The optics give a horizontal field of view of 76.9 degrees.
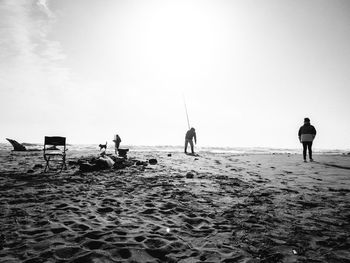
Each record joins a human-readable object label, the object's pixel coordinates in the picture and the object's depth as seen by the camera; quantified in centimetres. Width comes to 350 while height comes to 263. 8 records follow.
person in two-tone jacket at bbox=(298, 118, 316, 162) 1252
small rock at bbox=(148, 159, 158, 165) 1156
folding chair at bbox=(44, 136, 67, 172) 932
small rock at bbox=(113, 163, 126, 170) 996
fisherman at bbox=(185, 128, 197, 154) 2009
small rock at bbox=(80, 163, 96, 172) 890
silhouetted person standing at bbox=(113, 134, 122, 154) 1734
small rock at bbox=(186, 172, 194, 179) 778
